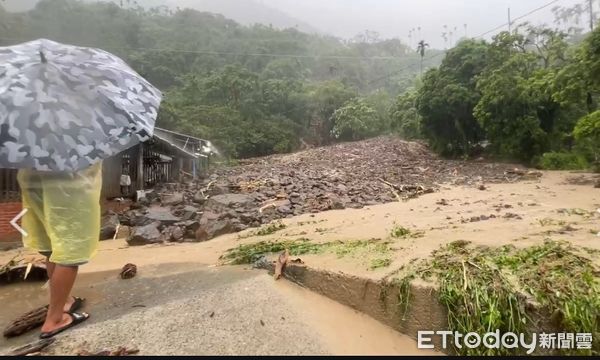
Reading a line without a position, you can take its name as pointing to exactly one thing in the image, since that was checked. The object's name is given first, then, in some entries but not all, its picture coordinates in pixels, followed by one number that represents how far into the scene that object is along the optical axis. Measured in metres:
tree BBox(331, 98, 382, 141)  35.84
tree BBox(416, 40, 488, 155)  21.14
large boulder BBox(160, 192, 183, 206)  10.69
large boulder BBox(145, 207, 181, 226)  8.12
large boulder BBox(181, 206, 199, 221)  8.41
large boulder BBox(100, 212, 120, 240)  8.12
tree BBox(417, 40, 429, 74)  44.06
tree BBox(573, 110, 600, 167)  11.22
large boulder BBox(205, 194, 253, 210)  9.12
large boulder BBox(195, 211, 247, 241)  7.07
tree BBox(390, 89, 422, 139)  30.05
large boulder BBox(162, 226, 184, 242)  7.20
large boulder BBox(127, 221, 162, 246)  7.02
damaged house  8.70
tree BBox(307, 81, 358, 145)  39.12
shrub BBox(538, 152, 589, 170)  16.08
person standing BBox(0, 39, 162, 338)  2.21
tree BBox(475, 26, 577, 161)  17.36
